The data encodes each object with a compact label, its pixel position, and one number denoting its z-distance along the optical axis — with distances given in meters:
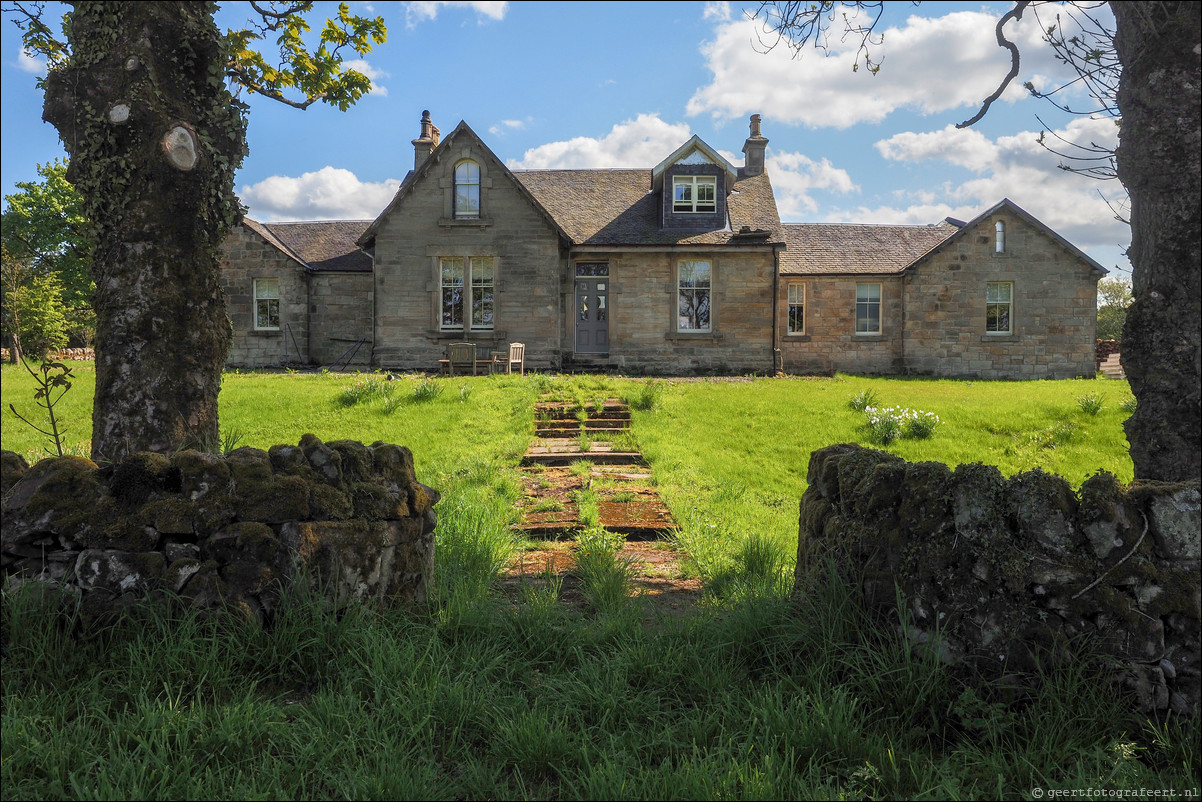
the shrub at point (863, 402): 13.44
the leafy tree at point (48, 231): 34.41
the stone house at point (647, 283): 21.66
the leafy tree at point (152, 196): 5.09
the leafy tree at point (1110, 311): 44.12
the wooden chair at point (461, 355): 19.72
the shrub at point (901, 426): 11.44
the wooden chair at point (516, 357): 19.45
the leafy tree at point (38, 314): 28.17
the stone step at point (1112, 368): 26.06
